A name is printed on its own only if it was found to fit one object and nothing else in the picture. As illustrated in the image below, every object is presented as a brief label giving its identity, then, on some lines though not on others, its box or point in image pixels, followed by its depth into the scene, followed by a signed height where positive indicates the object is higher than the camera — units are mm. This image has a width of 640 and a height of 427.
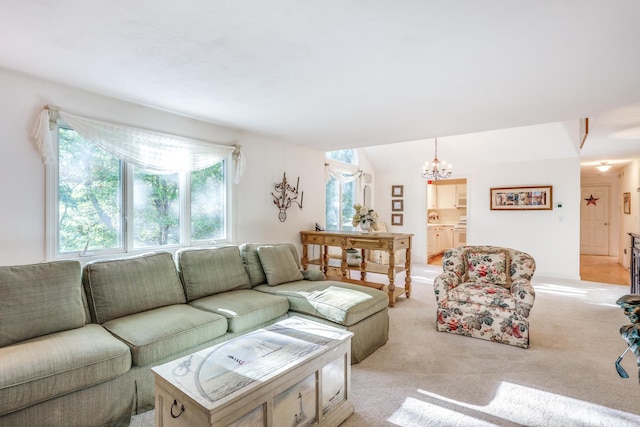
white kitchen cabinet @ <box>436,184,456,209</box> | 8516 +463
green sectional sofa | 1627 -754
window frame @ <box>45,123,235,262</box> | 2541 +0
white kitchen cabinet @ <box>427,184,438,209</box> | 8318 +426
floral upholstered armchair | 2881 -786
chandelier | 5680 +800
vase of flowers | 4609 -76
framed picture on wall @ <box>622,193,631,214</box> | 6387 +225
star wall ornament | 8570 +352
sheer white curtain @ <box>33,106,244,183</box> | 2492 +669
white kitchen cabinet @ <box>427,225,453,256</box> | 7902 -683
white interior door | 8438 -198
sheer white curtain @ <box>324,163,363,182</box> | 5902 +826
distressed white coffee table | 1373 -802
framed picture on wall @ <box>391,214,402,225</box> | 7543 -147
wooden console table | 4082 -439
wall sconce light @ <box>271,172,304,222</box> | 4574 +245
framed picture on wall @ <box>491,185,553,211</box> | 5812 +283
